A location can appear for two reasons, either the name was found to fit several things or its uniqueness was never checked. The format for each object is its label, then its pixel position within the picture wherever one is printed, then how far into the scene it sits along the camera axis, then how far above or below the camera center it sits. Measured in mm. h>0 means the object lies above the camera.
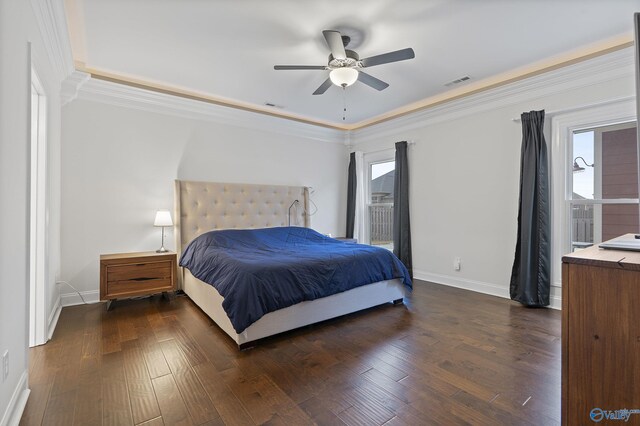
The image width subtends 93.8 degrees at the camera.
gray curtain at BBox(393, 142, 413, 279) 4703 +64
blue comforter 2344 -502
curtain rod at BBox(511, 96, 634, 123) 2861 +1109
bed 2541 -167
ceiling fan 2346 +1299
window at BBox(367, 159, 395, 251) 5312 +207
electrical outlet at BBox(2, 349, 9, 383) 1400 -718
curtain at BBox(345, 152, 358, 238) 5566 +340
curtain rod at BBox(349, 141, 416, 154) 4691 +1118
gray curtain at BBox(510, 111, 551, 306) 3297 -101
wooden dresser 985 -426
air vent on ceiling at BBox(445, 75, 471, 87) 3481 +1593
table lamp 3601 -69
